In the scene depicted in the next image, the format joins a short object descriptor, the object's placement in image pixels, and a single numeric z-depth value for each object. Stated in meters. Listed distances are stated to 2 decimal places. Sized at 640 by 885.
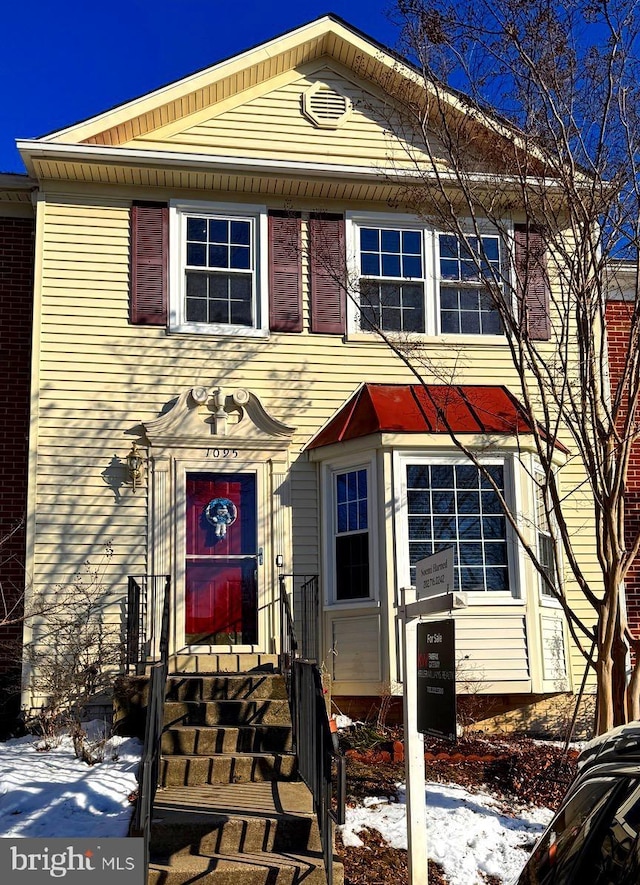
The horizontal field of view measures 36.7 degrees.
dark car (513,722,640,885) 2.27
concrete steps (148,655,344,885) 6.27
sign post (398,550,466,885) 5.48
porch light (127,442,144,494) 10.66
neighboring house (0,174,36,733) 10.89
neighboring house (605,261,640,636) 12.01
